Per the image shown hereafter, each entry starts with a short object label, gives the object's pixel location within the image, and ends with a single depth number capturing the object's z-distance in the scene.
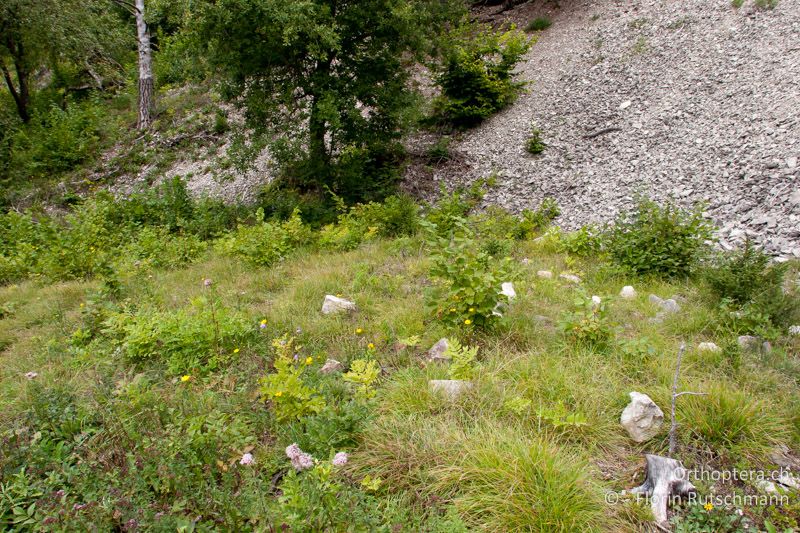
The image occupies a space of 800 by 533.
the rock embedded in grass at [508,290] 4.91
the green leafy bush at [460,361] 3.55
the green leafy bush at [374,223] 7.73
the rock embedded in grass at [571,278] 5.54
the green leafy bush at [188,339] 4.16
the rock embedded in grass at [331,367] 3.89
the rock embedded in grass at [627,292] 5.07
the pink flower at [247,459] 2.40
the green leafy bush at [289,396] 3.22
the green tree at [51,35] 12.21
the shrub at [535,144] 9.93
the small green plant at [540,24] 14.85
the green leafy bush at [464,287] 4.16
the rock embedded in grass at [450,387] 3.37
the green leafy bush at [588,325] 3.96
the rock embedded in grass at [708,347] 3.79
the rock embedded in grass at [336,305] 5.05
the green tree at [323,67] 7.77
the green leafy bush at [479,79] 11.11
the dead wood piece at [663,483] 2.53
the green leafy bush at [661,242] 5.45
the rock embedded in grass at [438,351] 3.98
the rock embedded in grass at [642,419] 3.02
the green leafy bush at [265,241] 7.20
